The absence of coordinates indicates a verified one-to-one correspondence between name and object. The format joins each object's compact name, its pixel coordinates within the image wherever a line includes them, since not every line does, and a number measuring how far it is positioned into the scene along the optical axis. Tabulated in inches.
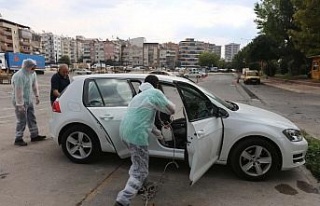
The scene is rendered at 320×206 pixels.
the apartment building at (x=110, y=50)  6560.0
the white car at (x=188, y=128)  182.5
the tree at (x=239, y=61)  3733.3
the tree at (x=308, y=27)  989.8
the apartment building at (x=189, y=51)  6918.3
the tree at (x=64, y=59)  5071.9
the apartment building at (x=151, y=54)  6766.7
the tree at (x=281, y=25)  1674.5
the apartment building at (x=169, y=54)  6540.4
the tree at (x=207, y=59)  5767.7
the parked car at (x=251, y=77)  1587.1
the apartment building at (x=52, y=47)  6486.2
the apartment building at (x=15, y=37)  3988.7
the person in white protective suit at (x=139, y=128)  144.3
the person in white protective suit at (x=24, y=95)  253.6
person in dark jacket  276.7
